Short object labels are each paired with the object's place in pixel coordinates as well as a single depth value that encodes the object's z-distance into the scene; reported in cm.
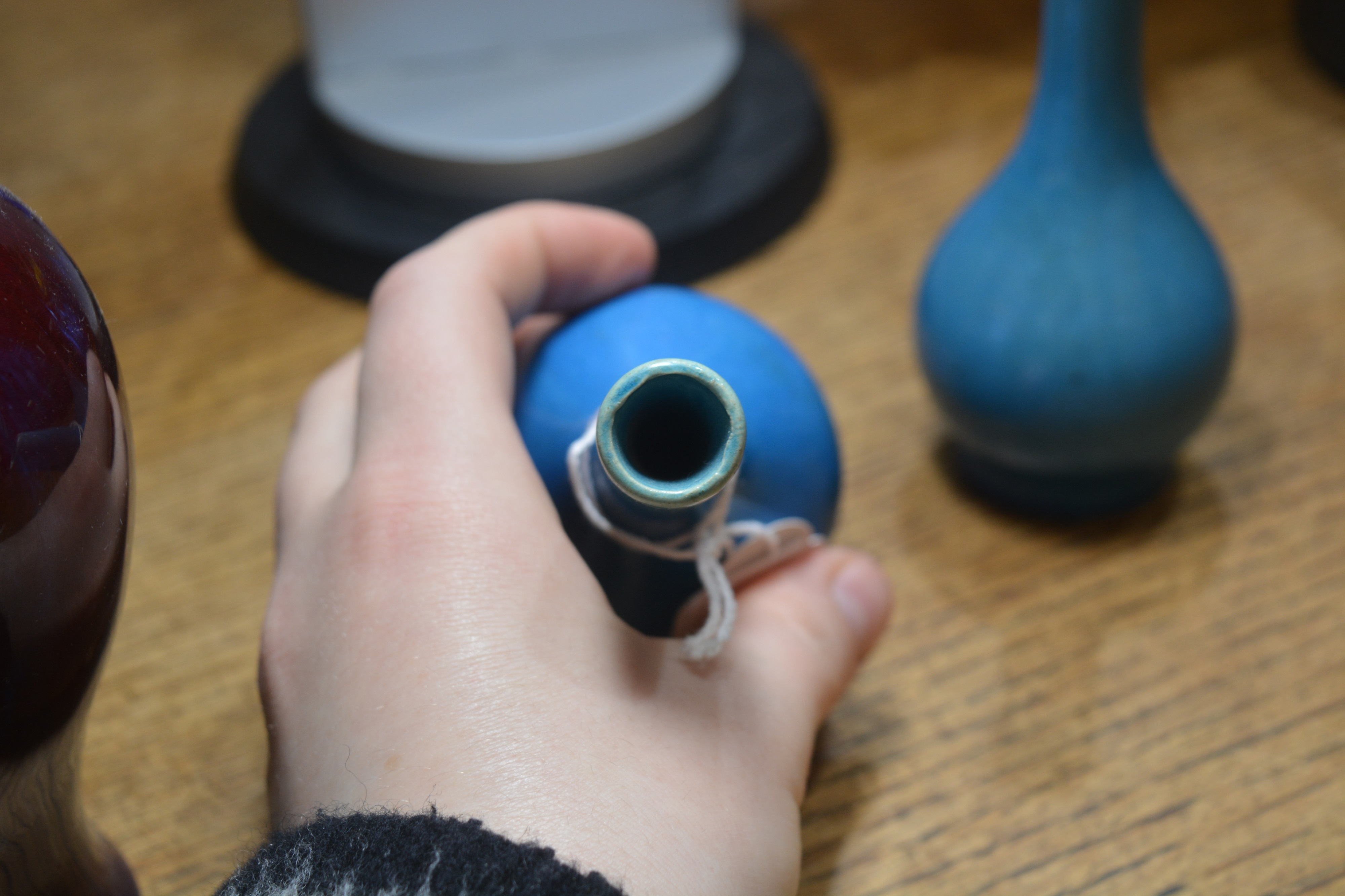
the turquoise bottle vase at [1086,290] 47
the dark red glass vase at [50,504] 26
